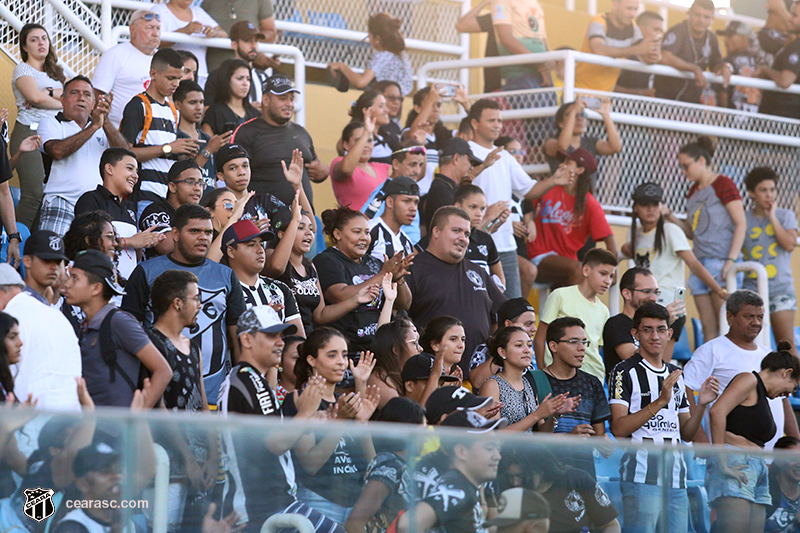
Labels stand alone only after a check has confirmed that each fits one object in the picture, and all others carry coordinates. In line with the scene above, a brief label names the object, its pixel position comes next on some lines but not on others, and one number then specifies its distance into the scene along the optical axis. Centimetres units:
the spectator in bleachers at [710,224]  1991
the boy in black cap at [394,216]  1555
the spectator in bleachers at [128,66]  1655
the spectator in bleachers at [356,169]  1725
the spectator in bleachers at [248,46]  1839
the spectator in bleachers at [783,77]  2425
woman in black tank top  1383
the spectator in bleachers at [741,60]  2414
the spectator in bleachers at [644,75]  2272
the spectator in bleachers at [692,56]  2339
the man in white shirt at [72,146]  1414
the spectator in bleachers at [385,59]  2128
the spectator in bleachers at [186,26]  1880
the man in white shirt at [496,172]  1878
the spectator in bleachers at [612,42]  2272
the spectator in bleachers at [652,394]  1310
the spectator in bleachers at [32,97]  1545
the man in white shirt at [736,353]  1487
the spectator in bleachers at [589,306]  1553
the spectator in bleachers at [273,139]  1608
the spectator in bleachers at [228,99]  1706
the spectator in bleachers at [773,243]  2030
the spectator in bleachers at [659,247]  1906
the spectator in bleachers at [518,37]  2230
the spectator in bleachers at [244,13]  2014
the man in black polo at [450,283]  1485
